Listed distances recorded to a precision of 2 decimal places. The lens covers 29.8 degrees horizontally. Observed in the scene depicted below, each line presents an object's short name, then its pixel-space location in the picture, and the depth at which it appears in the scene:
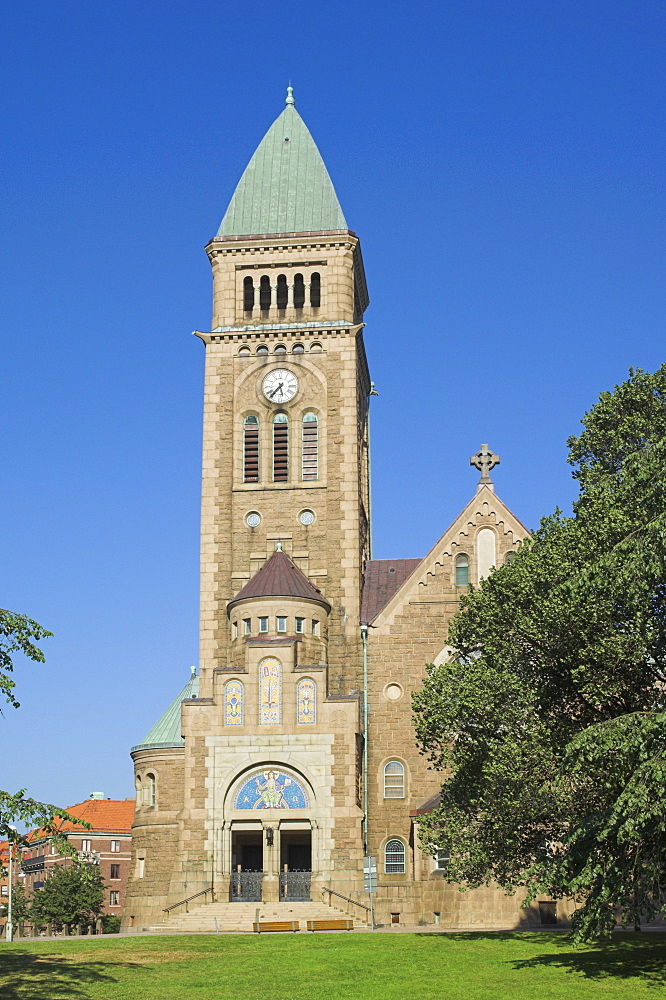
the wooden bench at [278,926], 43.31
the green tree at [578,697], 24.92
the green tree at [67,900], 75.75
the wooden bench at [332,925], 43.97
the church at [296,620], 50.50
